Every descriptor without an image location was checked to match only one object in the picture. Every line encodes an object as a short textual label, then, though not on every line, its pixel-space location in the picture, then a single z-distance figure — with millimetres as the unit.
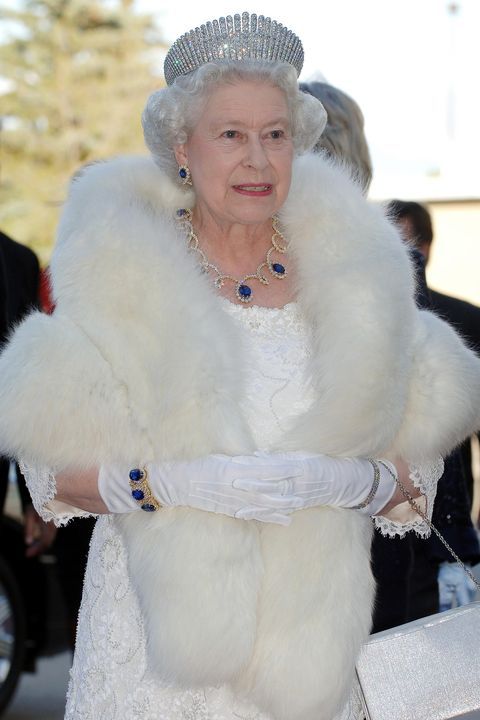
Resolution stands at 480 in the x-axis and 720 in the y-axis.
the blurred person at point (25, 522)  7414
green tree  44719
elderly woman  4145
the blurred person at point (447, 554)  5969
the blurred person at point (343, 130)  6094
